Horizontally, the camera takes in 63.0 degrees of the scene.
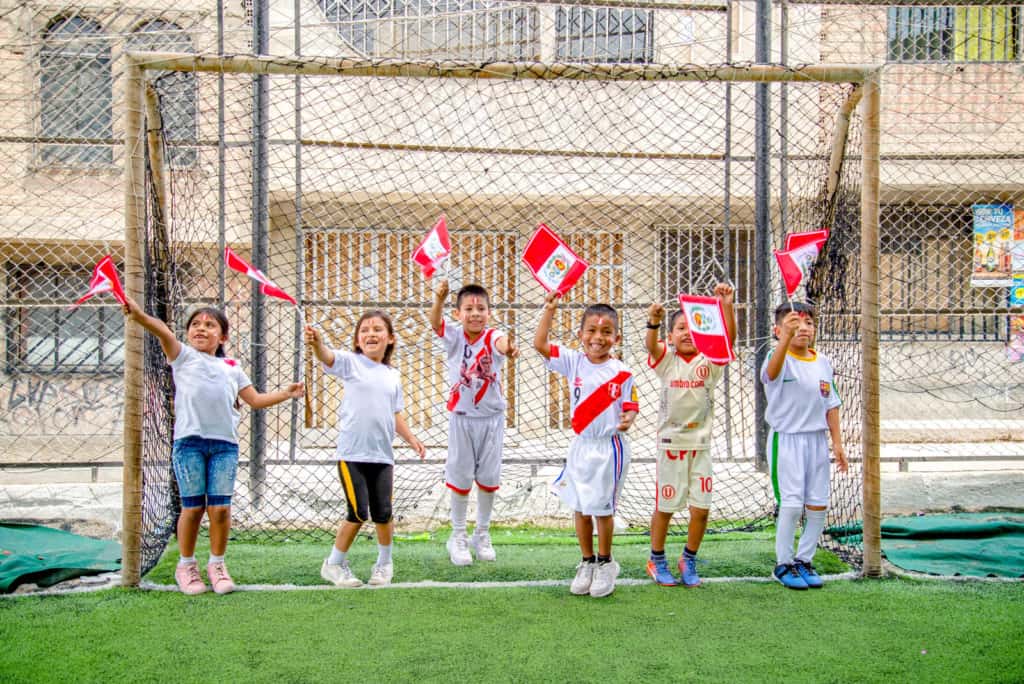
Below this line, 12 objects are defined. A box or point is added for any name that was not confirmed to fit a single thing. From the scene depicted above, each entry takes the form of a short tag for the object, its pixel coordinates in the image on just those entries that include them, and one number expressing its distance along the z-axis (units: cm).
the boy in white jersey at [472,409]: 422
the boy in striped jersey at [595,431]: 367
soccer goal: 403
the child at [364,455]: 383
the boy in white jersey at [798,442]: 391
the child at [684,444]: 389
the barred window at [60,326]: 758
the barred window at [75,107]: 714
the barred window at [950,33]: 669
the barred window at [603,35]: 637
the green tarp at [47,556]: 384
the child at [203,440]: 376
